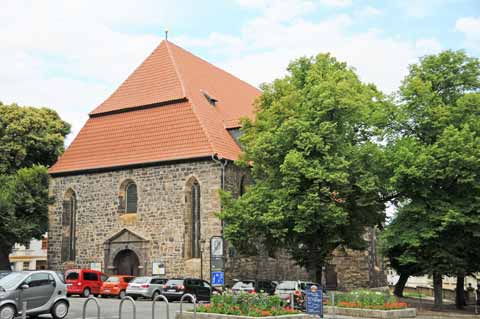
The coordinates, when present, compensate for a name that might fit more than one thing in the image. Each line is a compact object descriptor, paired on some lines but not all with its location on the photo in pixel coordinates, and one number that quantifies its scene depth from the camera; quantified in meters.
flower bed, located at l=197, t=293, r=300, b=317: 16.34
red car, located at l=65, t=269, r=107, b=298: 28.89
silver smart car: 16.34
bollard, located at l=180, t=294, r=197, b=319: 15.50
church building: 31.38
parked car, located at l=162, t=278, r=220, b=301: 26.56
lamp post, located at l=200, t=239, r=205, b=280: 30.28
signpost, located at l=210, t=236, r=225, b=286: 17.94
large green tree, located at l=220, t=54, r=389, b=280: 25.92
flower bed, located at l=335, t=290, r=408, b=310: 21.45
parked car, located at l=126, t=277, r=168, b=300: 26.92
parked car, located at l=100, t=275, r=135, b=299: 28.62
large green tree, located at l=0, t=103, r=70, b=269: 34.97
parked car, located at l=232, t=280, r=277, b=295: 26.61
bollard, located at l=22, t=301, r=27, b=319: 12.94
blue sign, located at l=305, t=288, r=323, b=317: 18.50
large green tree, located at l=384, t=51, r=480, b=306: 24.06
